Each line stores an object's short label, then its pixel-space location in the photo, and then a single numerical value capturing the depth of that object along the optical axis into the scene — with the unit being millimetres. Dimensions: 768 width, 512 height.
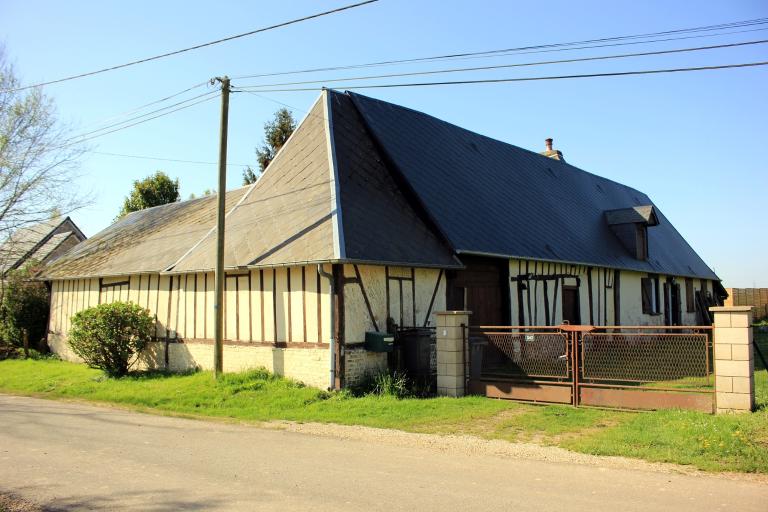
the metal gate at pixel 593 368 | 10257
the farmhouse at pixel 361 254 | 13570
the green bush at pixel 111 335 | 16984
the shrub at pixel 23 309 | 23719
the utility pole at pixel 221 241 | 14344
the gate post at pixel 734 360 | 9672
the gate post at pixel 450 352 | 12508
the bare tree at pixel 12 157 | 21828
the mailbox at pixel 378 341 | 13273
